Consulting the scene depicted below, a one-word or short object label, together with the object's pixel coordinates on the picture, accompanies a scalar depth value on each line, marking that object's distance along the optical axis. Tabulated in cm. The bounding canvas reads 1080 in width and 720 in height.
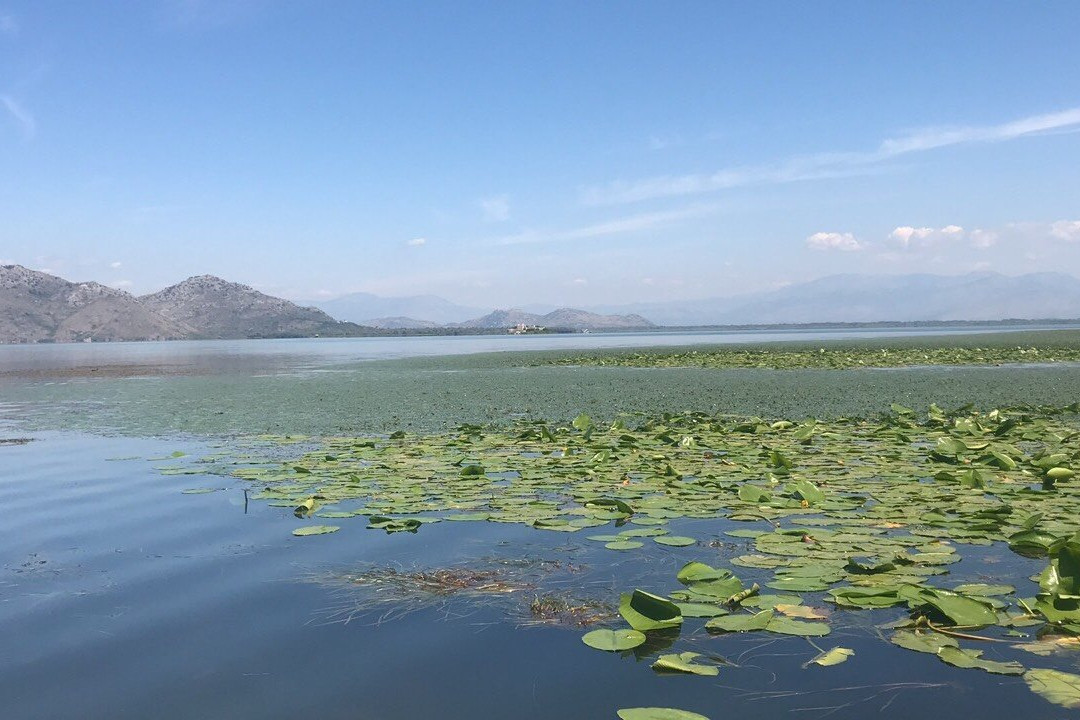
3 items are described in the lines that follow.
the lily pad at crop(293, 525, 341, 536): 696
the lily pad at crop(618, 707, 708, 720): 325
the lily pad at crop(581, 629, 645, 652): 413
